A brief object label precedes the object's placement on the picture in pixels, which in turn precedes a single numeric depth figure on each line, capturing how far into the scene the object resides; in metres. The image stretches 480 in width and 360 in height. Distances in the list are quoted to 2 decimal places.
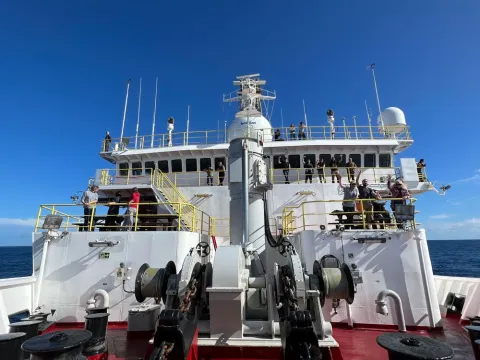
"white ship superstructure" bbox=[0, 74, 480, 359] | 5.80
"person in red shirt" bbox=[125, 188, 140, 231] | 9.18
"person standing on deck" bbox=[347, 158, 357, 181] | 14.36
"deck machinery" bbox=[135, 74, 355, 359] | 4.25
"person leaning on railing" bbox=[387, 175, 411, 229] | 9.15
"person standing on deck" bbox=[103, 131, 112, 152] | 17.23
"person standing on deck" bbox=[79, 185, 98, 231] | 9.61
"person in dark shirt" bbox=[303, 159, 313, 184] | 14.65
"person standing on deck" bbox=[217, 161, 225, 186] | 15.04
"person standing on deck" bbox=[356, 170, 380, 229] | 9.84
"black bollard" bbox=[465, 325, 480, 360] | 4.96
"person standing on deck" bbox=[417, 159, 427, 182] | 14.63
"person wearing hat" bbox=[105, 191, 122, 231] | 11.04
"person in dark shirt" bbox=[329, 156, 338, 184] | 14.03
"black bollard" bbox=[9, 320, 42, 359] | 5.53
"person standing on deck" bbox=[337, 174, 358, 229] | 9.66
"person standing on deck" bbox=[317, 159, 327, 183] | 14.68
